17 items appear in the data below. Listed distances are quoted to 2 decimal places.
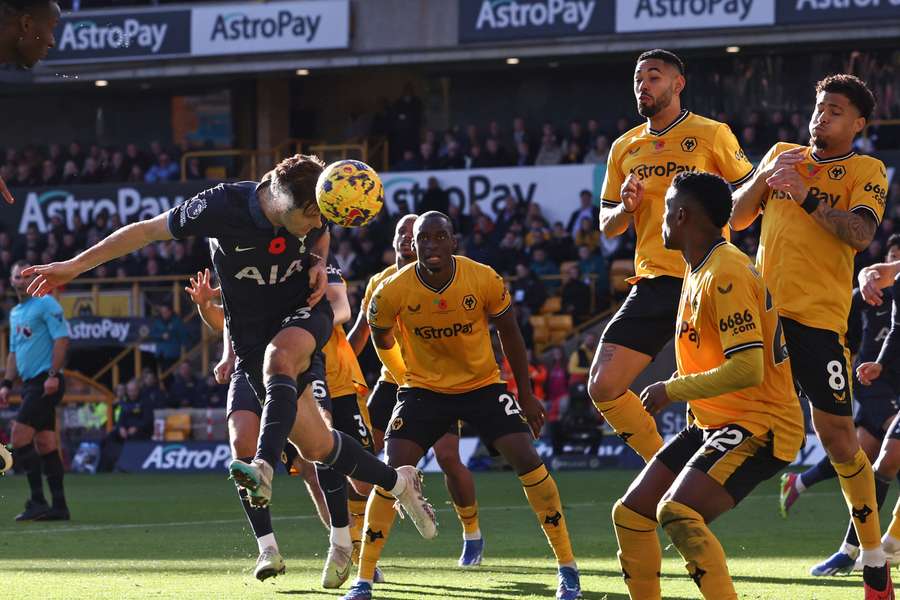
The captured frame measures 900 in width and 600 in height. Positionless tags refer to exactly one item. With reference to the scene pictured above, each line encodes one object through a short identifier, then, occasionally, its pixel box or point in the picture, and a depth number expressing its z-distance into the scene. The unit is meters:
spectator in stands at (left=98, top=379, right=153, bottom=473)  25.42
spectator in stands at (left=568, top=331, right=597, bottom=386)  23.67
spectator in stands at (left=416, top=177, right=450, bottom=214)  29.03
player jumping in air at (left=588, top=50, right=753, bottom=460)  8.84
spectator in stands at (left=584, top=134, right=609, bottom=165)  29.42
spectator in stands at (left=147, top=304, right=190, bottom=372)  27.78
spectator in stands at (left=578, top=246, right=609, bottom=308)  26.72
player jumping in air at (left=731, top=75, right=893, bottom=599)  7.96
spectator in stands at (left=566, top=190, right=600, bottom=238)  27.52
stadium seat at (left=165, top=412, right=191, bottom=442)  25.22
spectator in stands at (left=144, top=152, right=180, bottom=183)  33.56
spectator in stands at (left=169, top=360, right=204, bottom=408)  25.94
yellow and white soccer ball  8.06
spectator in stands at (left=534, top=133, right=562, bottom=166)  30.70
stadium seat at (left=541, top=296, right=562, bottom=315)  27.02
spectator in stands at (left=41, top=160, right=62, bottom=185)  34.34
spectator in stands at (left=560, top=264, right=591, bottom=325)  26.22
